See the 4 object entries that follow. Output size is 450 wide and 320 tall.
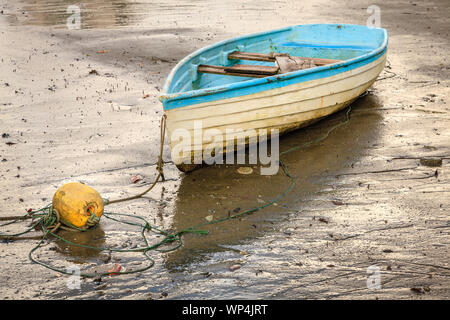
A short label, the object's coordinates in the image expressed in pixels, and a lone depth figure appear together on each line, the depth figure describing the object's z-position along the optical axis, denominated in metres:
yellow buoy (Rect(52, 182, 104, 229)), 9.98
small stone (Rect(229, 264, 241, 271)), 9.05
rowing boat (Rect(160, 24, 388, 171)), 11.73
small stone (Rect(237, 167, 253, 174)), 12.68
